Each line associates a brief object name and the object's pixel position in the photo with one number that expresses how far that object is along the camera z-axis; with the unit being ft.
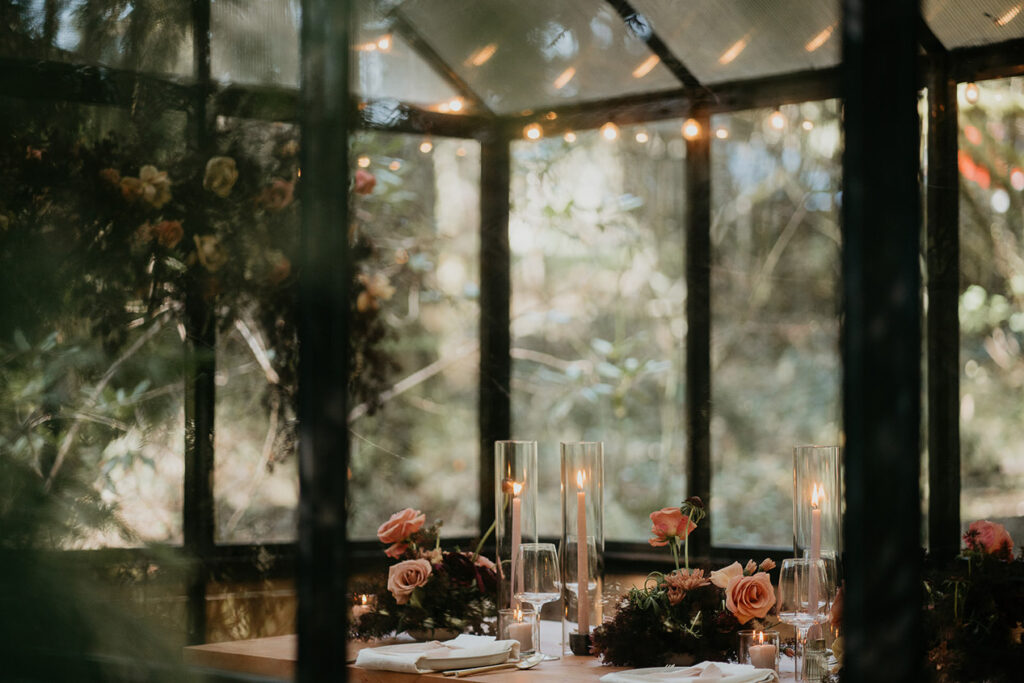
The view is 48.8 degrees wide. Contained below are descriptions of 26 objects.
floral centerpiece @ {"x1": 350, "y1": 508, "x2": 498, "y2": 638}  8.68
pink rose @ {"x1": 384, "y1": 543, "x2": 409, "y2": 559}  9.10
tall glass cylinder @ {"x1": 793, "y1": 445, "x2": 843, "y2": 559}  7.66
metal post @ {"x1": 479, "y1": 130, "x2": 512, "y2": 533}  13.23
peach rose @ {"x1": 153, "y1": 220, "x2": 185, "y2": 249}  8.31
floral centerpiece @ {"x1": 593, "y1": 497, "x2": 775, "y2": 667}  7.76
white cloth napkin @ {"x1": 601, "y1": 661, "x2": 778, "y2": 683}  6.87
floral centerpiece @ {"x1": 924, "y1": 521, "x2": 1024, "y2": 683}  7.66
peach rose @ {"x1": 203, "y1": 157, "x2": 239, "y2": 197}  8.71
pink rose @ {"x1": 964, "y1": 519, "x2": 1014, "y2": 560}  8.16
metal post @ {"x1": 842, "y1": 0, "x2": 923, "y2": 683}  3.39
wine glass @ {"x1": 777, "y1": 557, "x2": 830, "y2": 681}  7.30
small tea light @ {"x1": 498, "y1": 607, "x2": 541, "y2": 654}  8.08
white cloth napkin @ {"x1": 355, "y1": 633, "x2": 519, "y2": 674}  7.41
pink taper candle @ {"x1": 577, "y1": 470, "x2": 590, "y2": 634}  8.23
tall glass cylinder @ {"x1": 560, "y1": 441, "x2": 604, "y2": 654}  8.28
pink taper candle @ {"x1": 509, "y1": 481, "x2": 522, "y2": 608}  8.13
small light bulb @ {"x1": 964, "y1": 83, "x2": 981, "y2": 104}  11.32
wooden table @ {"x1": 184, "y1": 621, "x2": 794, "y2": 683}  7.31
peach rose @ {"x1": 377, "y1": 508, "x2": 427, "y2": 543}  9.11
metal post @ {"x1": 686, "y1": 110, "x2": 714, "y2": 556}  12.64
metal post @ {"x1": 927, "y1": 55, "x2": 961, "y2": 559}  11.08
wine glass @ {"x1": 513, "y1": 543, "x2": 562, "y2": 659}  8.14
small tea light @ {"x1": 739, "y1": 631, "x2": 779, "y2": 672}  7.44
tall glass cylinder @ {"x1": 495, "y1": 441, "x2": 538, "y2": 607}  8.18
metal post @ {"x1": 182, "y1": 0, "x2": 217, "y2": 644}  8.66
